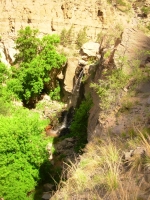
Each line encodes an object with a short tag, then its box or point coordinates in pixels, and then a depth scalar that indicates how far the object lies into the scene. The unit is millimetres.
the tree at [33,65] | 21672
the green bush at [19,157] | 11719
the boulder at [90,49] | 21219
